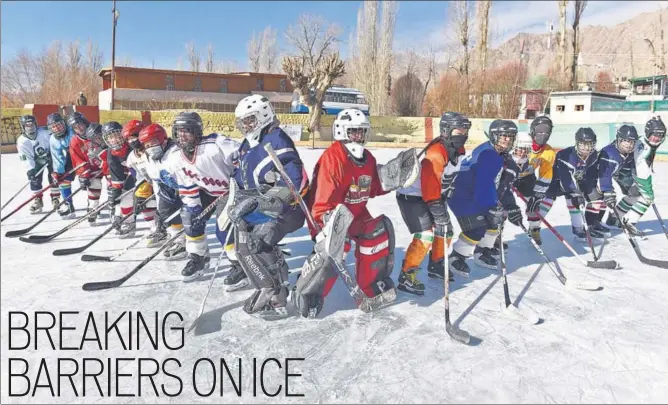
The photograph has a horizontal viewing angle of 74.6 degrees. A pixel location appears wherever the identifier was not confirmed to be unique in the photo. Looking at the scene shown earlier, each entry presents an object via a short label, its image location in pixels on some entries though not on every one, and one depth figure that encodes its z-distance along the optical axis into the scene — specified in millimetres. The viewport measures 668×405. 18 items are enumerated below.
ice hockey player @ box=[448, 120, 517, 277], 4082
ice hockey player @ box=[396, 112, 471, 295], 3639
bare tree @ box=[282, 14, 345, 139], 23359
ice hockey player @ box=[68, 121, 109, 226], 6059
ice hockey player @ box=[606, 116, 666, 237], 5418
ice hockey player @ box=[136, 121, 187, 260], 4434
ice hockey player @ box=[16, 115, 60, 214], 6824
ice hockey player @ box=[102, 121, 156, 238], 5371
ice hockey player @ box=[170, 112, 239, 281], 4020
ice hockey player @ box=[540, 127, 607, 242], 5258
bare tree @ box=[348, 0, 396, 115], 34188
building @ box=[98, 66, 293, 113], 30641
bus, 30844
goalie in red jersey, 3160
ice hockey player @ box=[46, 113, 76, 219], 6434
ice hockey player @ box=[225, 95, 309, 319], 3244
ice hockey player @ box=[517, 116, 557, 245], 5039
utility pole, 24388
